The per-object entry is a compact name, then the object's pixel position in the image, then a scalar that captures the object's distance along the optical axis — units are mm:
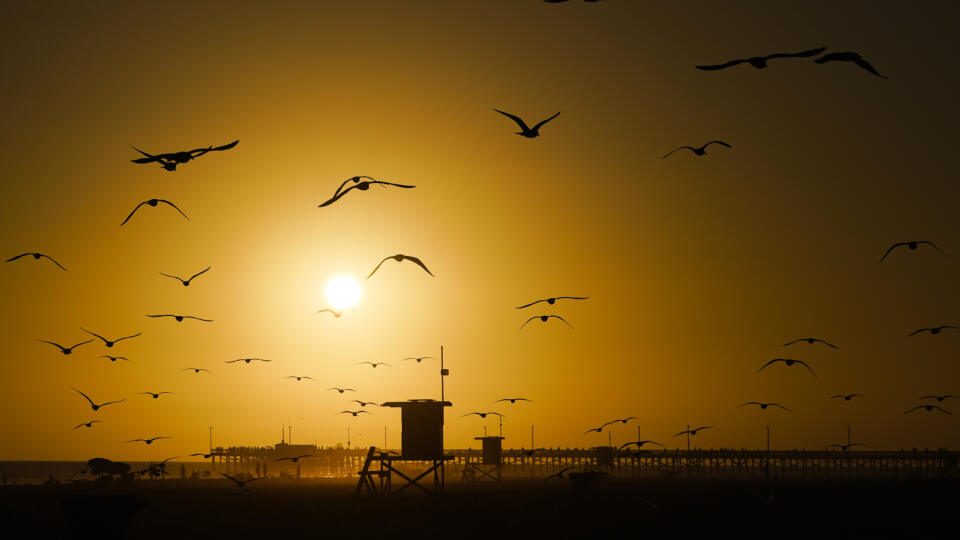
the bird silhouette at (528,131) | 34034
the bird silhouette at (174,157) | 29366
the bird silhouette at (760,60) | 23016
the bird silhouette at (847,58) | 24281
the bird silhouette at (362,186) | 30422
